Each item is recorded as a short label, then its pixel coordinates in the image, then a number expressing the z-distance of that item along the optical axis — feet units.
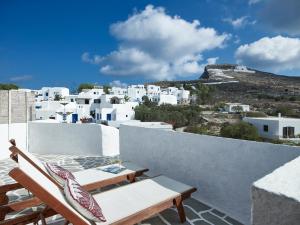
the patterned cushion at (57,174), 9.64
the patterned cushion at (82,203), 8.08
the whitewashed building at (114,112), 147.13
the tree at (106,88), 241.76
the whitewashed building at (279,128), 114.73
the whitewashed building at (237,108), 191.21
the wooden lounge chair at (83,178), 10.17
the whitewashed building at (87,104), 150.13
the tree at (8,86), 193.97
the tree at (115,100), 168.12
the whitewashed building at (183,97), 264.31
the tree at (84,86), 258.37
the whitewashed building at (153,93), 238.89
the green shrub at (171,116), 157.69
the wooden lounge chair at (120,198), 7.02
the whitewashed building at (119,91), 246.47
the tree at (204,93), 258.37
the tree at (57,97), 205.85
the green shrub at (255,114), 167.06
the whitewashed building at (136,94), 243.19
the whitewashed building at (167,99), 235.20
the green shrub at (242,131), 115.75
